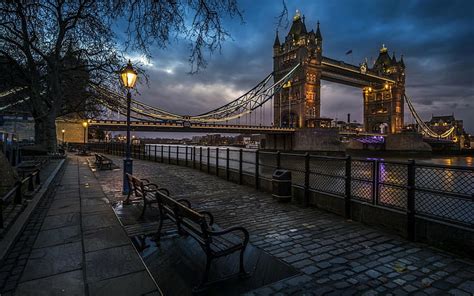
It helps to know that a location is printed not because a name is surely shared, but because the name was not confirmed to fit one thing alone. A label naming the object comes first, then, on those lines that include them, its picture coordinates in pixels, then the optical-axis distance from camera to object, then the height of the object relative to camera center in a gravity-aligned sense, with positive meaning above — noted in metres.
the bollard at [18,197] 5.42 -1.05
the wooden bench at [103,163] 14.45 -0.99
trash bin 7.17 -1.05
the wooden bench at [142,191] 5.25 -0.96
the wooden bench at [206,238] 2.93 -1.07
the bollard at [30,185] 6.89 -1.03
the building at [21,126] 16.59 +1.33
